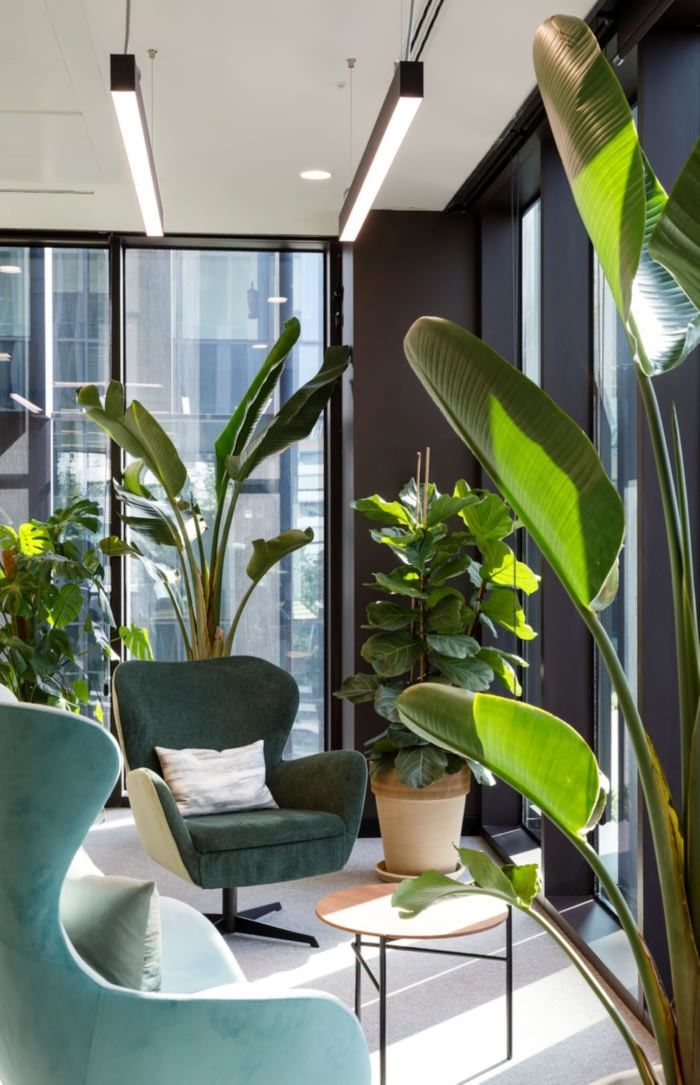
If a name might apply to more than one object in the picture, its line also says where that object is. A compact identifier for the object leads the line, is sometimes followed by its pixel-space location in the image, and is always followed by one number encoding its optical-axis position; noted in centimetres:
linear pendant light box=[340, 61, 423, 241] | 318
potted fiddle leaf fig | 468
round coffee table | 282
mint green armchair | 182
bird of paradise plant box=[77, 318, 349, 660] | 508
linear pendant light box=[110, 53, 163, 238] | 319
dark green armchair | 374
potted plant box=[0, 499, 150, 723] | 553
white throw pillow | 412
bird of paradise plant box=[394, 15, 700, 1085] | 134
